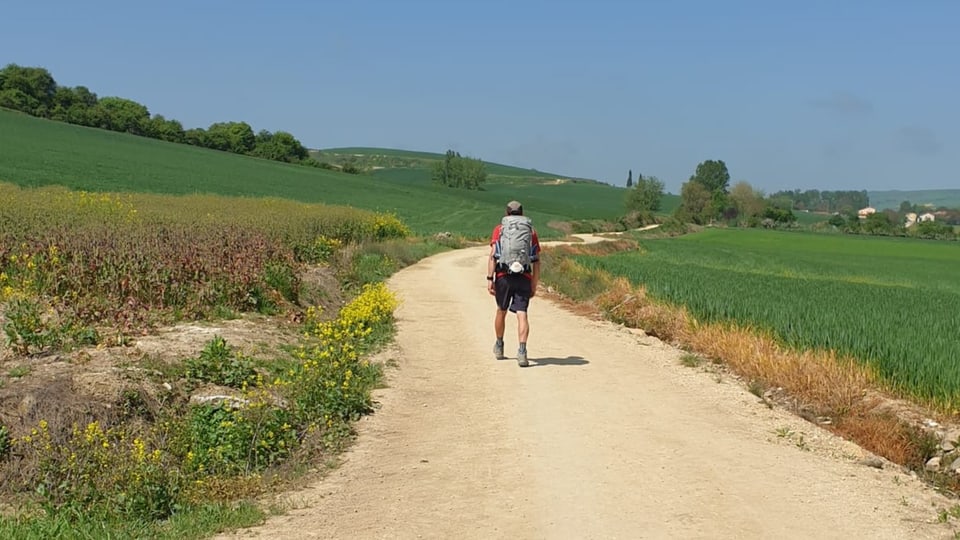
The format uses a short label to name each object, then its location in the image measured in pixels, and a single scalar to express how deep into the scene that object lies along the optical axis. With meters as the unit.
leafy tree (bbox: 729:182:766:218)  128.50
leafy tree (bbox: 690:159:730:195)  162.75
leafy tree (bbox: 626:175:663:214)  120.31
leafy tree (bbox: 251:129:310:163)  111.06
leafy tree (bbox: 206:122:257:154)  108.81
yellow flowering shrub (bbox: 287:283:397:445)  7.86
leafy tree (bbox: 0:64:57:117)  84.19
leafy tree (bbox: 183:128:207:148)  103.81
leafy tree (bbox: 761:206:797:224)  127.00
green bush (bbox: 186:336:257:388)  8.27
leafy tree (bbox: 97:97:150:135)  93.31
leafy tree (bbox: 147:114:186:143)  98.25
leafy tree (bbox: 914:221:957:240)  96.79
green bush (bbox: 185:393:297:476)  6.48
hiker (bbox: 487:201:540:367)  10.48
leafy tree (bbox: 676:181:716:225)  121.25
